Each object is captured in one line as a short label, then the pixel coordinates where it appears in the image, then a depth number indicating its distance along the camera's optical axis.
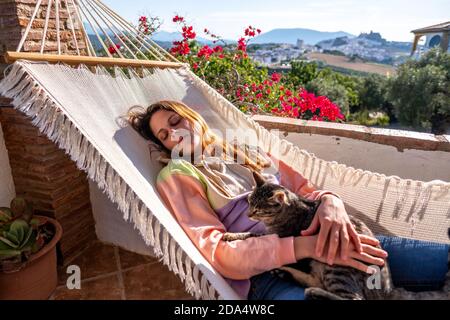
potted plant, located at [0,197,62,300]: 1.35
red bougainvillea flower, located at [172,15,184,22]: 3.39
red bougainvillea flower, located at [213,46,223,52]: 3.33
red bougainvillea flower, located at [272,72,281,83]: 3.55
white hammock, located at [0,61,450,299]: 1.10
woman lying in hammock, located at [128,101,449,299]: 1.07
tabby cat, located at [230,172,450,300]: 1.02
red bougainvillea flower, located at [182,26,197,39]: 3.27
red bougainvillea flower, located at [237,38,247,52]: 3.43
